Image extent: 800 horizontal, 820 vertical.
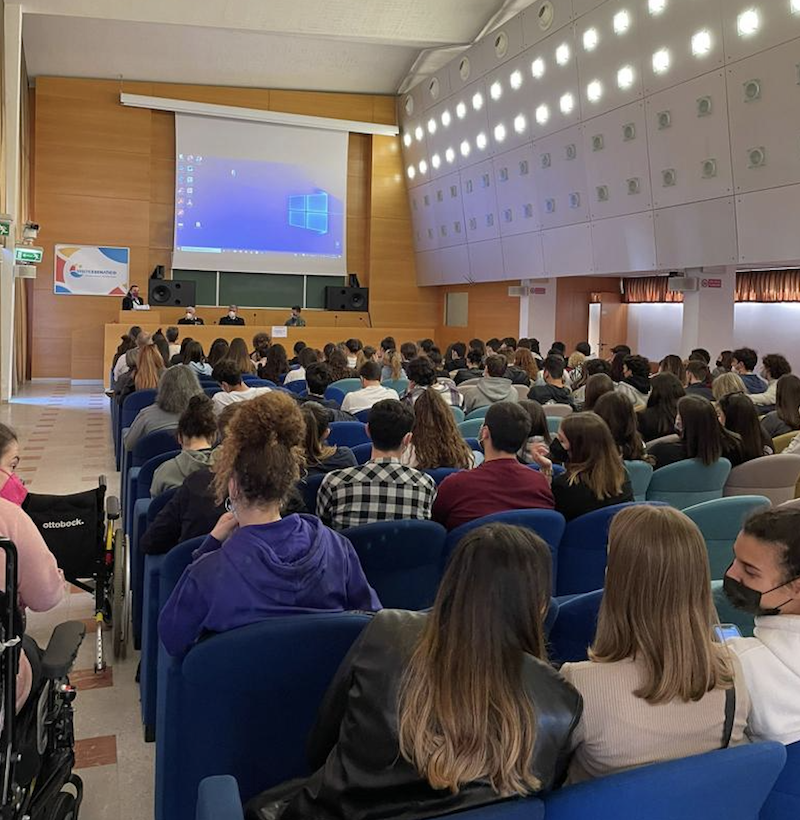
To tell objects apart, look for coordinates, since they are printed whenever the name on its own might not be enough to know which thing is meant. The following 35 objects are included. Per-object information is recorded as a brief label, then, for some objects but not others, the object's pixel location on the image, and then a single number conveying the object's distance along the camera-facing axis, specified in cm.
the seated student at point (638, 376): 721
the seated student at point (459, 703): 144
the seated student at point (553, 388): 716
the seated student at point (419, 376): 643
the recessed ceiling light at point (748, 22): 907
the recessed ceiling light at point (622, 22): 1084
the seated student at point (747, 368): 796
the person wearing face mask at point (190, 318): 1609
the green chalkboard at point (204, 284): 1803
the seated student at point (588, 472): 365
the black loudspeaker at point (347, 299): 1889
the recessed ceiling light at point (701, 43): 976
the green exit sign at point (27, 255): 1323
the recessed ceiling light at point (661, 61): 1046
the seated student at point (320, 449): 398
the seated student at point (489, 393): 720
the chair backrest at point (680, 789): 140
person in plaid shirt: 338
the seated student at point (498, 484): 354
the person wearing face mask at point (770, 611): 174
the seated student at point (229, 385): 591
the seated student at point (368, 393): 644
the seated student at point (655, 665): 163
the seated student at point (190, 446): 372
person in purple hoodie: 214
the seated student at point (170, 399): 514
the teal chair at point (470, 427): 576
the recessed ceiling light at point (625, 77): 1115
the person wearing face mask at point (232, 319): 1664
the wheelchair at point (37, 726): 186
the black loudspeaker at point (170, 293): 1655
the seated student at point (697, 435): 443
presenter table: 1487
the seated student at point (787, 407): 579
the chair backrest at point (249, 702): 201
